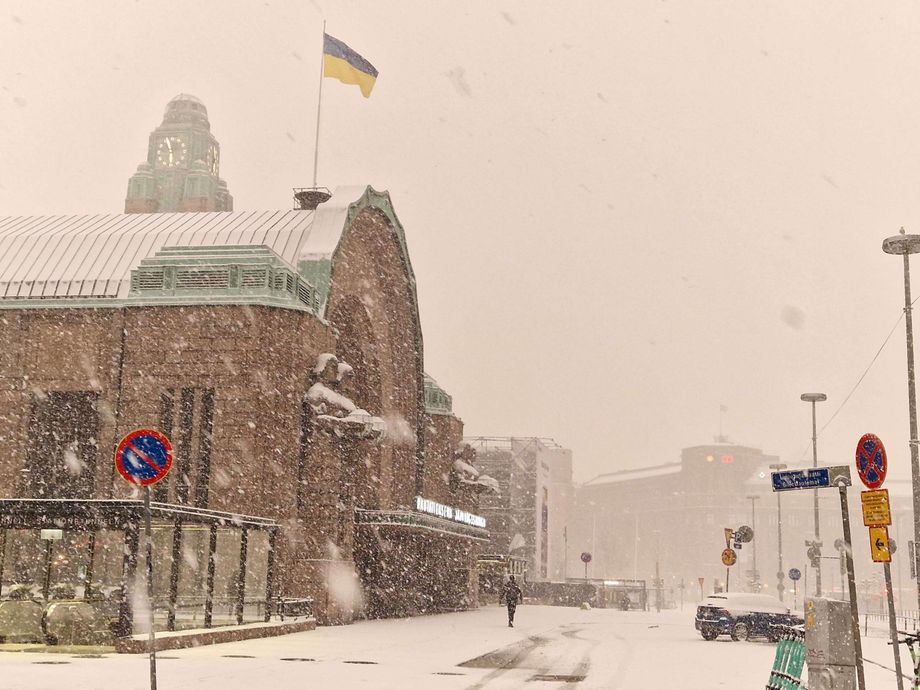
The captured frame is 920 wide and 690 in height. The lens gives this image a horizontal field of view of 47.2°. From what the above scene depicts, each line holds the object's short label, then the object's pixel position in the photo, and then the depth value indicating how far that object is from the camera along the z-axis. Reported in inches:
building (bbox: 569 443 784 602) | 7652.6
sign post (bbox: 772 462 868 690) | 514.6
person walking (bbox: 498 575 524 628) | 1430.9
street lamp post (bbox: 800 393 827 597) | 2118.6
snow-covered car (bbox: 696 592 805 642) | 1295.5
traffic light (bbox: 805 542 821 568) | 1951.3
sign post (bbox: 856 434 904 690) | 571.2
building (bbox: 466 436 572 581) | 3713.1
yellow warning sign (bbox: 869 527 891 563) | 582.6
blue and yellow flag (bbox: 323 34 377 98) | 1707.7
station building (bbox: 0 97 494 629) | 1242.0
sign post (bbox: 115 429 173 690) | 514.3
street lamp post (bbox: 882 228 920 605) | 1006.4
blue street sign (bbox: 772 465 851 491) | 545.3
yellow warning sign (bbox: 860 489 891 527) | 577.6
